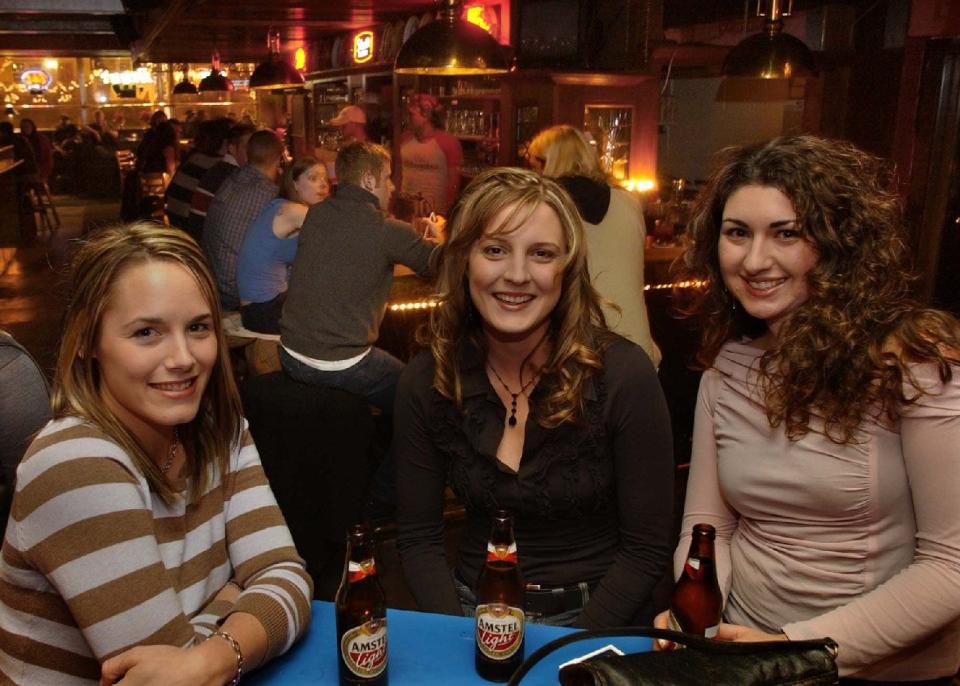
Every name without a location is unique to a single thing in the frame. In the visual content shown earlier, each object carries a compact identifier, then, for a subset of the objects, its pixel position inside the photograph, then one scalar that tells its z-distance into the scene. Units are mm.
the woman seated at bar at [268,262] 3869
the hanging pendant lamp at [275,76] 7812
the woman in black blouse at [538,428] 1700
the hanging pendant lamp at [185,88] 13480
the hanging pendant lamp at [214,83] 10305
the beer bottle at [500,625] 1237
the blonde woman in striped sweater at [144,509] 1178
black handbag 1038
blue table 1269
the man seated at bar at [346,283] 3289
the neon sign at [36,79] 19469
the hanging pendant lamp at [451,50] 3658
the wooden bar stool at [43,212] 11586
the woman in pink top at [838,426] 1334
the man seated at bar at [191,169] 6207
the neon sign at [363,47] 9305
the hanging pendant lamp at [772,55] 4320
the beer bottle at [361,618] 1195
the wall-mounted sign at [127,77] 20484
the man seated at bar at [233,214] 4430
